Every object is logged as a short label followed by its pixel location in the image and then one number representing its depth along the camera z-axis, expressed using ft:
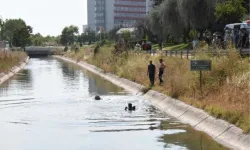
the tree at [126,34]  435.12
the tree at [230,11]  187.01
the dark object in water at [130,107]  95.20
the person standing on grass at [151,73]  119.85
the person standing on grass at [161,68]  117.08
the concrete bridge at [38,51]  517.55
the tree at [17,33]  560.61
